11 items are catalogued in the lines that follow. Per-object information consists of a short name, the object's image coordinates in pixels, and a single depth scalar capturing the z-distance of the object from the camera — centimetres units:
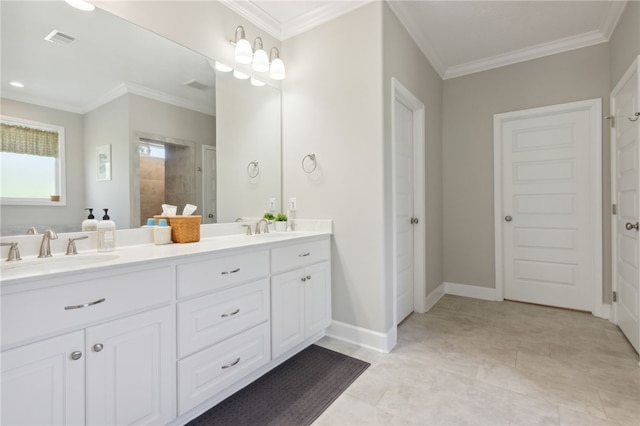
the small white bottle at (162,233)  179
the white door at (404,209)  275
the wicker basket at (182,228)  185
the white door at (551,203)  295
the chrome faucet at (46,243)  139
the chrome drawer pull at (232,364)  159
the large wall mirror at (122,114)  143
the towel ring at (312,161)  253
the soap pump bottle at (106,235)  157
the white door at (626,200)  217
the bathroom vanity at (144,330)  100
